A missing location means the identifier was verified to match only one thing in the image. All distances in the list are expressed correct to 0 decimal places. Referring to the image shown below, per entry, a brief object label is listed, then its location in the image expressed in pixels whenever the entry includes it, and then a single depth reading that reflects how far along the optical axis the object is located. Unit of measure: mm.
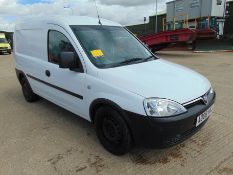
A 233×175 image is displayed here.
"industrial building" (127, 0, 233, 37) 13186
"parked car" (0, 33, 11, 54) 17070
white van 2057
